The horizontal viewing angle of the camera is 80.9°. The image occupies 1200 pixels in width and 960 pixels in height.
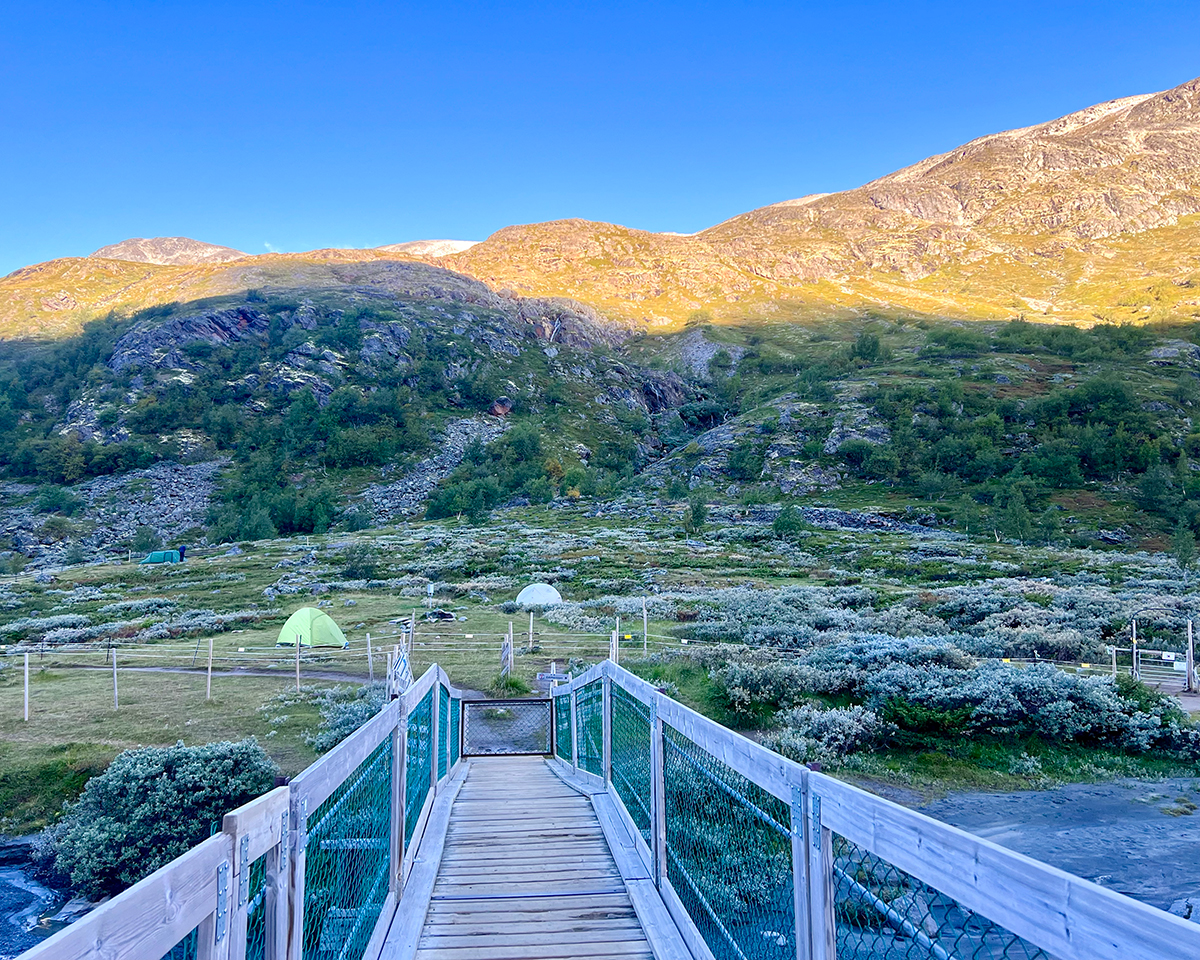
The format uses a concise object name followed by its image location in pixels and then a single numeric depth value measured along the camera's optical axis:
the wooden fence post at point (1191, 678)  15.39
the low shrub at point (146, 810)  9.23
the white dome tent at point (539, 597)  29.67
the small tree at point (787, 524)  54.44
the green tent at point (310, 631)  21.30
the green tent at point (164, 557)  51.78
